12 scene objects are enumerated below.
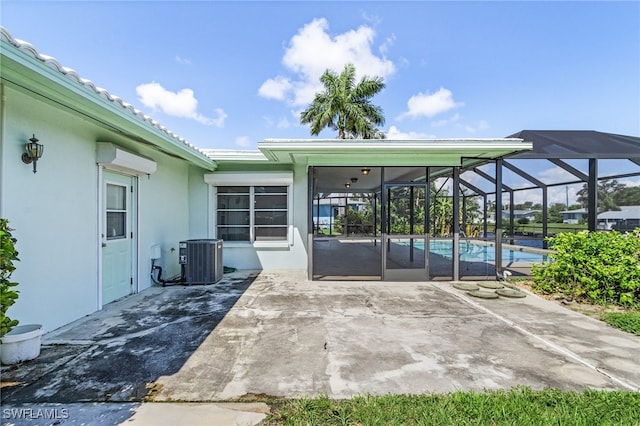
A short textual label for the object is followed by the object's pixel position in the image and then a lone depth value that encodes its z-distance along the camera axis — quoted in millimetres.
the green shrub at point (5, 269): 2486
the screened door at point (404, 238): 6828
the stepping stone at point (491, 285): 6164
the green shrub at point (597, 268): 4867
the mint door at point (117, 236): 4930
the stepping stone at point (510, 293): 5520
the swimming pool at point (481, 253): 10000
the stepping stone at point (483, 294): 5449
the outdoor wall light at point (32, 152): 3416
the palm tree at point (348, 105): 17812
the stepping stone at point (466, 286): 6047
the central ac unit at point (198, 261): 6375
